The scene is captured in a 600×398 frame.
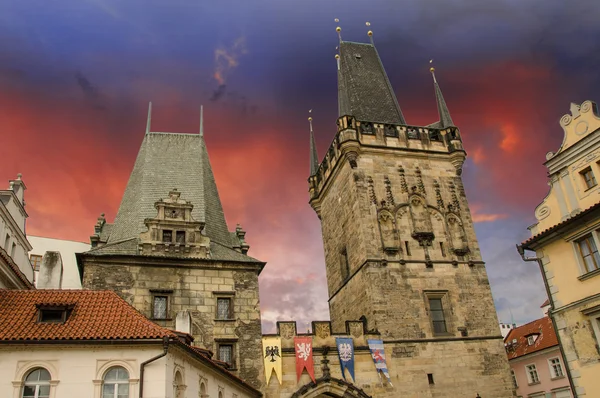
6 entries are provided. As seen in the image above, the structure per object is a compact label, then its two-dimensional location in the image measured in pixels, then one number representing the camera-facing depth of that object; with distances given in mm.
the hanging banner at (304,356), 22969
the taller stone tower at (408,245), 25141
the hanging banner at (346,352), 23406
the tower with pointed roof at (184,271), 21984
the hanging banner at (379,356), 23719
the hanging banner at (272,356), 22359
